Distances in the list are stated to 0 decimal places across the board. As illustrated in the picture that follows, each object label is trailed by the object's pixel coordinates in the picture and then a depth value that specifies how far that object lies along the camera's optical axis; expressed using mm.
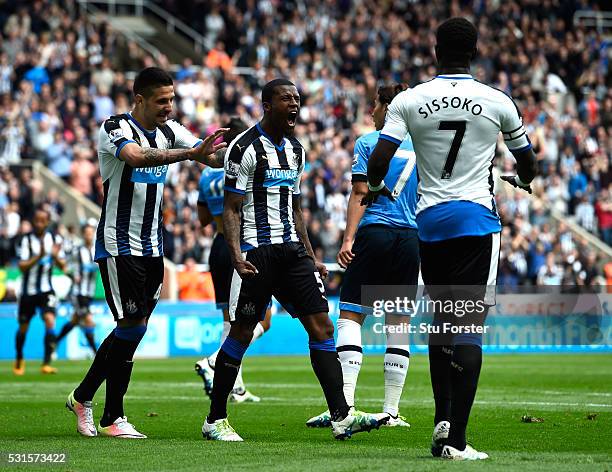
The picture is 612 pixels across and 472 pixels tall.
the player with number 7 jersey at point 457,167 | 14648
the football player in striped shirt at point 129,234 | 17953
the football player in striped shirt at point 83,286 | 40062
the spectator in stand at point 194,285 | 48469
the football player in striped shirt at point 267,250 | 17172
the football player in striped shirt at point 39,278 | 37625
